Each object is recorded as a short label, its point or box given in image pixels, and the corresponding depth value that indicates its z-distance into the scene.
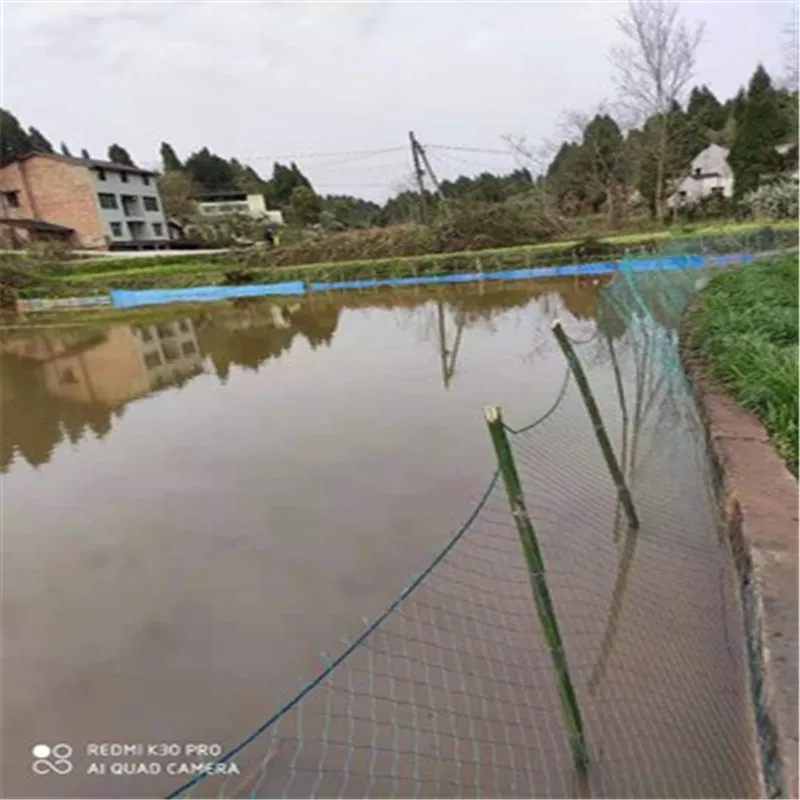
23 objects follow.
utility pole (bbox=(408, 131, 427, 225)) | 28.95
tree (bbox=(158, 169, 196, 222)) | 46.97
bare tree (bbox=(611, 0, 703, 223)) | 26.53
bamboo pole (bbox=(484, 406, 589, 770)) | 1.95
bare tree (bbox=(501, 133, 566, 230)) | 27.08
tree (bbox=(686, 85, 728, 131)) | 42.40
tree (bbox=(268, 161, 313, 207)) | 55.91
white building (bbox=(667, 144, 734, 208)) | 36.62
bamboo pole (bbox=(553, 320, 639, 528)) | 3.55
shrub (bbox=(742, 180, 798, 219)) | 20.92
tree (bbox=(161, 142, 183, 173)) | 59.69
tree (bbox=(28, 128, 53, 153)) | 55.25
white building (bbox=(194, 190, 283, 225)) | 48.03
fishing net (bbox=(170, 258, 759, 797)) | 2.27
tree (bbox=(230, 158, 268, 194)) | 55.69
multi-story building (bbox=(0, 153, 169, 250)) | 36.38
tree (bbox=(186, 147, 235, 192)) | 61.19
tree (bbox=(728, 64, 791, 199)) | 27.12
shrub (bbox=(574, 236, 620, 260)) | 20.52
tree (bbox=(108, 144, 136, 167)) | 59.78
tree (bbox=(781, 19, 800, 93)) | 19.28
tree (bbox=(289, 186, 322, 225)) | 43.97
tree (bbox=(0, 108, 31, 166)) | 50.28
